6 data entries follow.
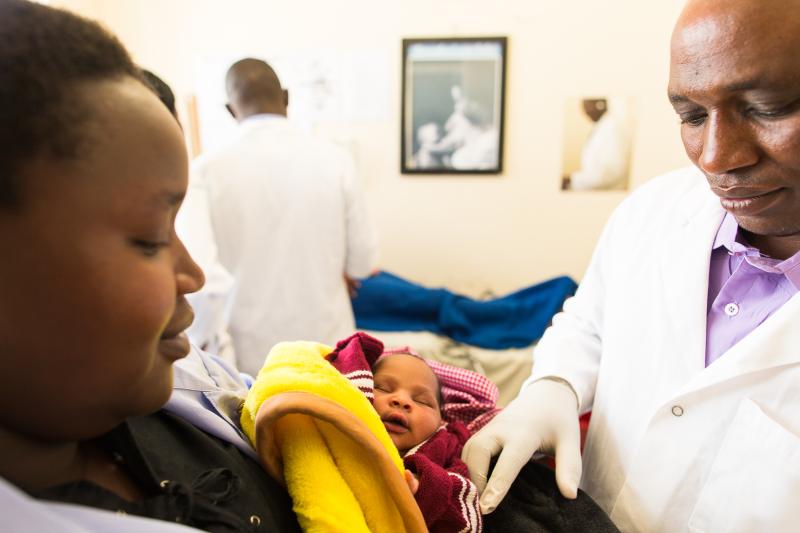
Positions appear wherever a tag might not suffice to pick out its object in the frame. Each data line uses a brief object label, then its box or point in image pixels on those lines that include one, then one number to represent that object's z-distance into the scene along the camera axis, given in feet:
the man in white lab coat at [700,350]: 2.45
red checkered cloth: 3.81
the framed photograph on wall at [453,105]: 10.32
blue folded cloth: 8.93
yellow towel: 2.08
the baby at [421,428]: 2.61
